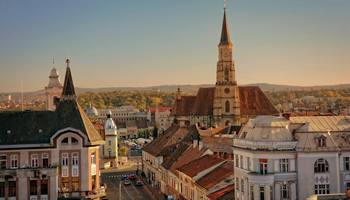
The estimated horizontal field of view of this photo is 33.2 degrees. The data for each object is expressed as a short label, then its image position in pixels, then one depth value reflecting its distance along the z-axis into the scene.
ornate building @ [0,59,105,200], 66.25
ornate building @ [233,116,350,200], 54.03
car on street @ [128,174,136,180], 111.62
